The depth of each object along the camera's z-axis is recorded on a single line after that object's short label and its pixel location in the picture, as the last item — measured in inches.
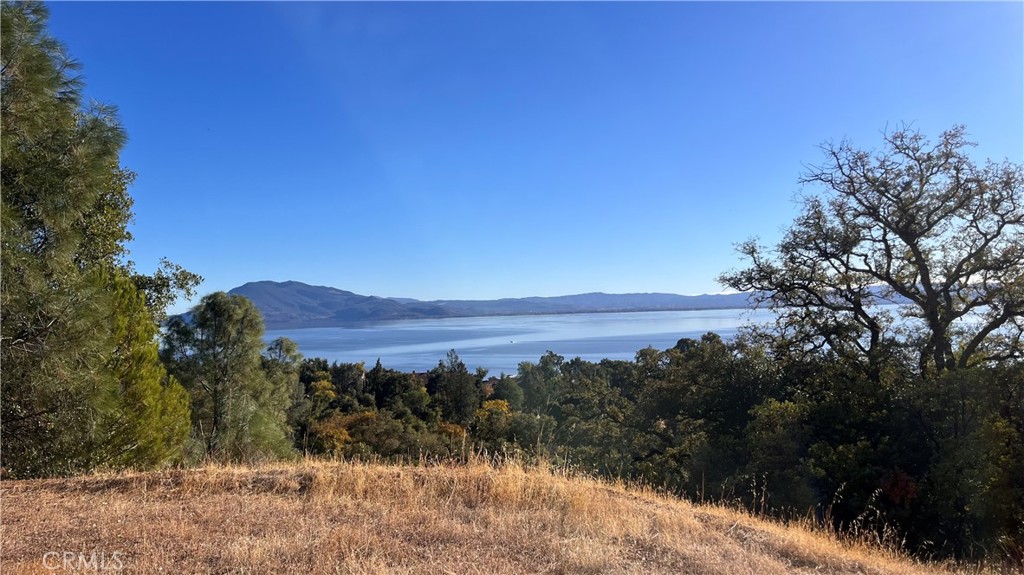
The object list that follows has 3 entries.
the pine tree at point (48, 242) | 183.0
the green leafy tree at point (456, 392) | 1647.4
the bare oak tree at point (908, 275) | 438.0
